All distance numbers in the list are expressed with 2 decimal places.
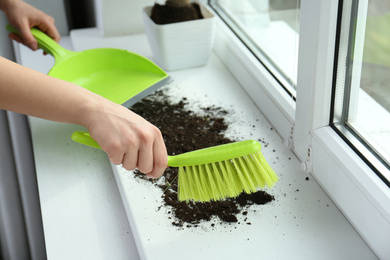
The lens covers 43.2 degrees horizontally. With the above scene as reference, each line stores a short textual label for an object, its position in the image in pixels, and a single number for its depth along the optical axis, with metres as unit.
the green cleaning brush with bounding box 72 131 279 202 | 0.67
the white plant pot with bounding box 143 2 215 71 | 1.04
